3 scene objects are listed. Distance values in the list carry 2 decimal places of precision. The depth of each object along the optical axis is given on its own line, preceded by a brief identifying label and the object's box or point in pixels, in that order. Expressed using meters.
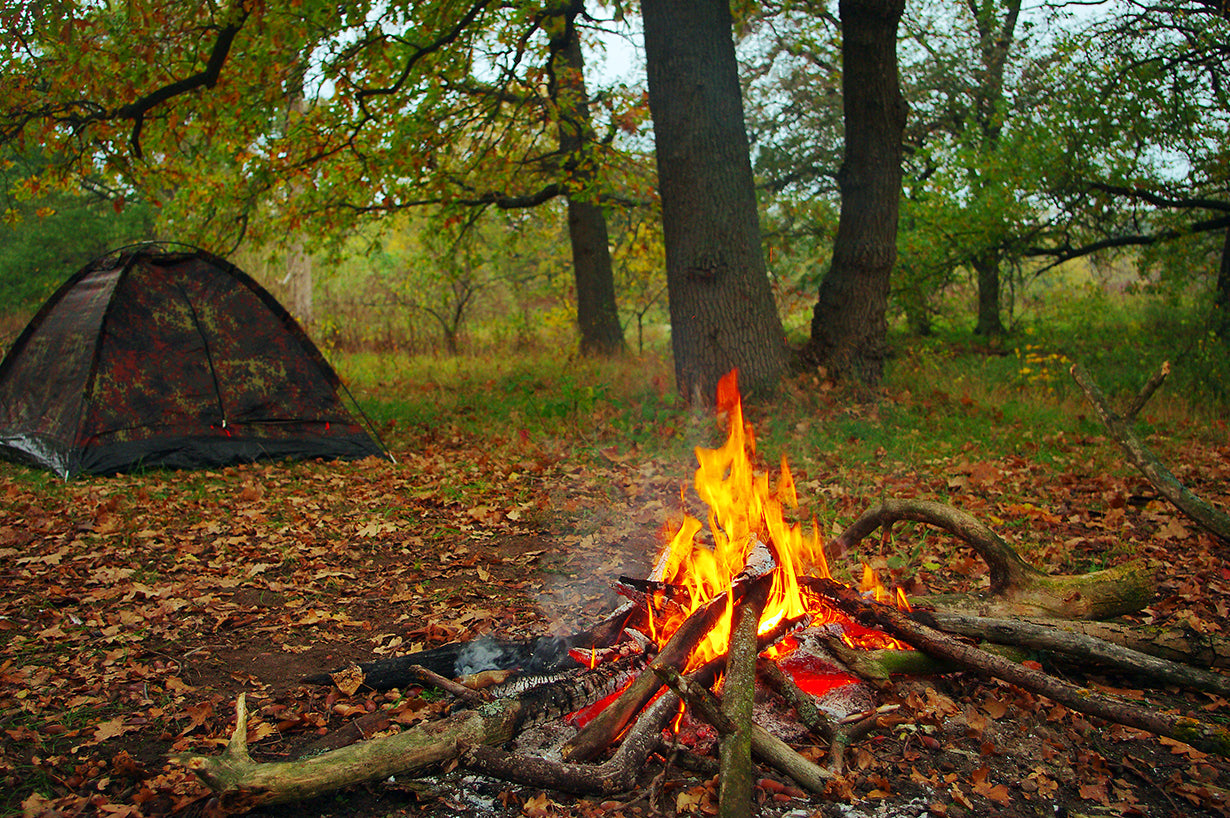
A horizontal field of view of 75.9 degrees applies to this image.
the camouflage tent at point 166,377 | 7.48
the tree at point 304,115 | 7.59
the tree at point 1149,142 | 10.70
